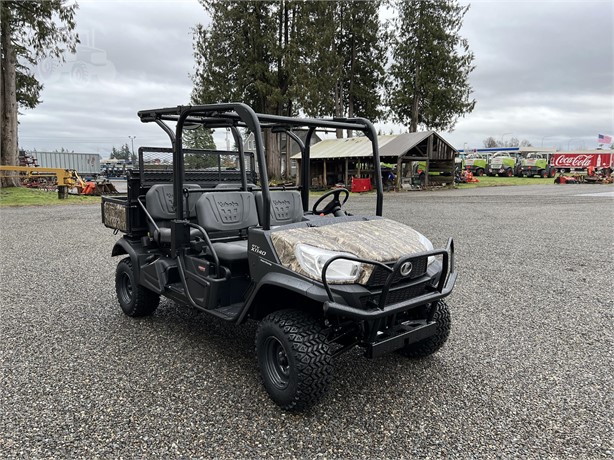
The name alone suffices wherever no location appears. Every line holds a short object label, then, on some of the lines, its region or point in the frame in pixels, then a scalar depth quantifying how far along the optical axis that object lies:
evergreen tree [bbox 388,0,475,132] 30.12
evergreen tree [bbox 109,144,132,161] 96.49
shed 23.81
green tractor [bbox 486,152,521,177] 39.59
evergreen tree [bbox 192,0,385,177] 24.78
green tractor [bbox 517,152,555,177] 38.50
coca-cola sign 40.74
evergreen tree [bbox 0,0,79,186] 19.42
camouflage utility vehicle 2.65
